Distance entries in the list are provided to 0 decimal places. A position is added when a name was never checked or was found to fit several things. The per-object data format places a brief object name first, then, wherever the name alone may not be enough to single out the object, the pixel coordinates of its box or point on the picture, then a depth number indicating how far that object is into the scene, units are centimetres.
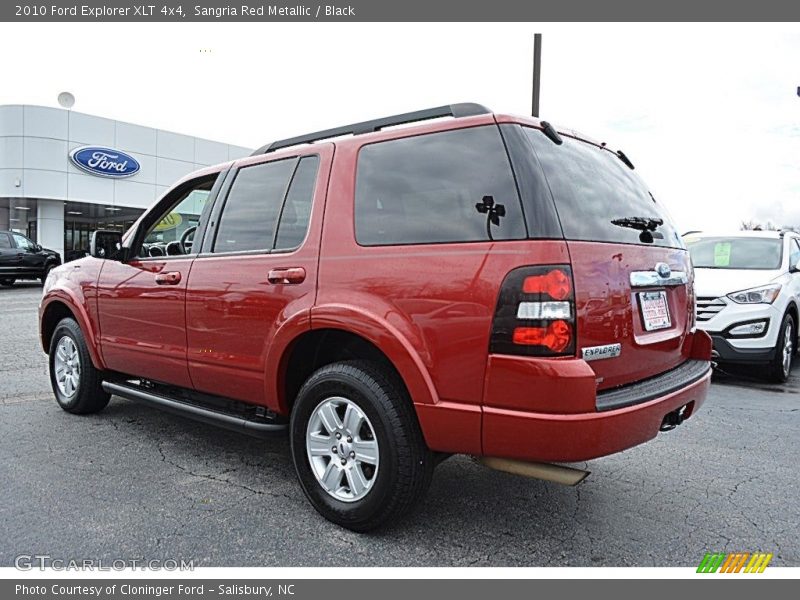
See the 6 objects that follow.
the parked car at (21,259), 1972
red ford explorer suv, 252
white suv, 642
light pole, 989
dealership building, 2498
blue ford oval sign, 2596
